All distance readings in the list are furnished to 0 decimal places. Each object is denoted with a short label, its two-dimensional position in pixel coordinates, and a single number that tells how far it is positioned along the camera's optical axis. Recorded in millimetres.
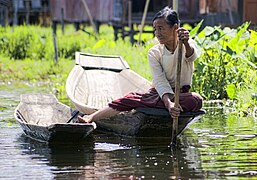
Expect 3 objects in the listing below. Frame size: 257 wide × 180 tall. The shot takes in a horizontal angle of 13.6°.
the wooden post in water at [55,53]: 23841
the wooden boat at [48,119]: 10844
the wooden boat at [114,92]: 11170
